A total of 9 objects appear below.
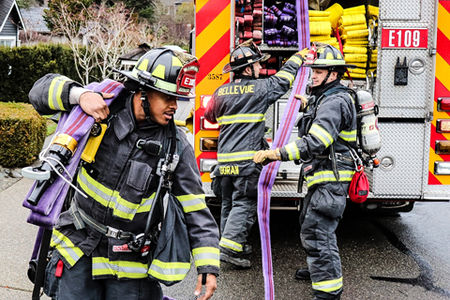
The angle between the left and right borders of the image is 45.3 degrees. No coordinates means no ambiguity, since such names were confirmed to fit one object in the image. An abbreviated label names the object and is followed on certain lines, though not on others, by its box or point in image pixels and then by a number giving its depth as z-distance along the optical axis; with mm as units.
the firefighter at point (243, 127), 4812
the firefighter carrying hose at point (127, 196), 2391
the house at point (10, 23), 27234
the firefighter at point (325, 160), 3846
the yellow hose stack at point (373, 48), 5469
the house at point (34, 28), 29562
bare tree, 17155
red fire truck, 4715
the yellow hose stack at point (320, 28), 5543
